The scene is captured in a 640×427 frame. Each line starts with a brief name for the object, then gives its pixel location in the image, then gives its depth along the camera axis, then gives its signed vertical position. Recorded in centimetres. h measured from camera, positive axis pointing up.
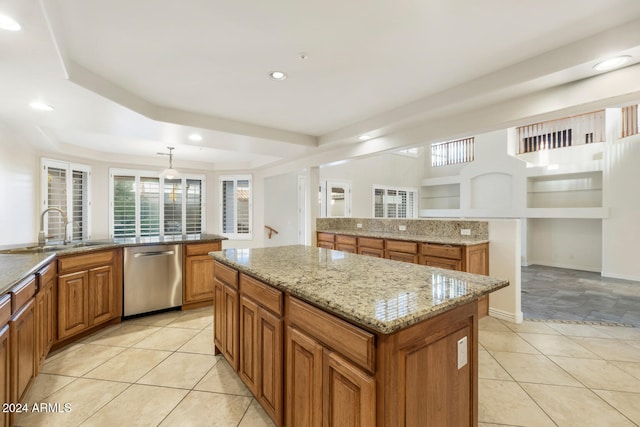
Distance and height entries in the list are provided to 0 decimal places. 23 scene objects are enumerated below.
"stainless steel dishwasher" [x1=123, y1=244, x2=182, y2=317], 335 -81
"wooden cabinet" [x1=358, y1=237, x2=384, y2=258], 411 -50
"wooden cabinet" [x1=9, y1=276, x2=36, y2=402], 161 -78
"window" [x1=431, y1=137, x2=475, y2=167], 925 +207
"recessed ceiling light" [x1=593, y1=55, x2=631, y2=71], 187 +103
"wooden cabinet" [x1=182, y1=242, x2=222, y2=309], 370 -83
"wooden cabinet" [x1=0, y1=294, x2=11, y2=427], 146 -77
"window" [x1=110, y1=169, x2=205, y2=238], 568 +18
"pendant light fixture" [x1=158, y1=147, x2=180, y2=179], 437 +62
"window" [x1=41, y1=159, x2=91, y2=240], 448 +29
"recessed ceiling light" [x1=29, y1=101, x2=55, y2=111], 252 +97
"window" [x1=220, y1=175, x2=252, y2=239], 676 +14
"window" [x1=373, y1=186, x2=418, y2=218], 841 +35
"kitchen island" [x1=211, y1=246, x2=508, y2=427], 102 -56
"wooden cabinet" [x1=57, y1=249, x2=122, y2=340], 265 -80
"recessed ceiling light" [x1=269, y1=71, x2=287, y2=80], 241 +119
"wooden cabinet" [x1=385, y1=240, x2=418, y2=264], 364 -51
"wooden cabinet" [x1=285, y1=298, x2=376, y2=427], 104 -67
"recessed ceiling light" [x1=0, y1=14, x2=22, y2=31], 139 +96
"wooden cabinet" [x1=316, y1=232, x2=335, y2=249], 498 -48
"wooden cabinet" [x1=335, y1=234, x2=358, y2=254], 457 -51
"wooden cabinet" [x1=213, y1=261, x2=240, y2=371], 205 -80
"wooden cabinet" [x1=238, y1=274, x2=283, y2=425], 154 -79
